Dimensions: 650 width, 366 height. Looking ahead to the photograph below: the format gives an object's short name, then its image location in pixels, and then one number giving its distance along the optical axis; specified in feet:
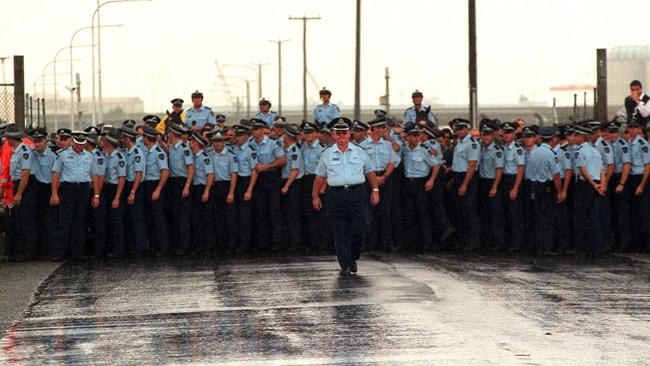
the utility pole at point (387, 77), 281.74
